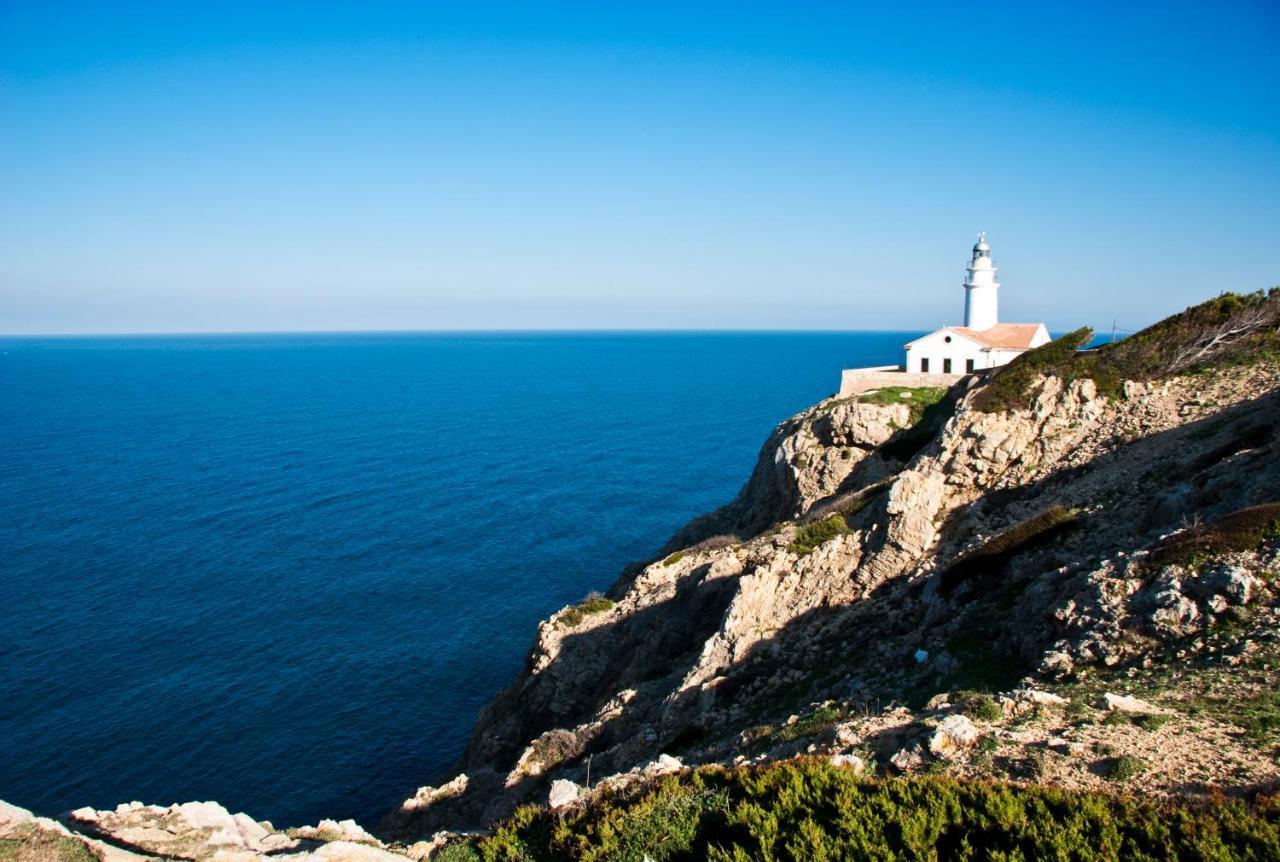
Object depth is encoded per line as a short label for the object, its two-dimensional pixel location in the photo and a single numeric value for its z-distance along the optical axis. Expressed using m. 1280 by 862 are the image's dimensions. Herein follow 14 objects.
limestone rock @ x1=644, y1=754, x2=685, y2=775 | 16.20
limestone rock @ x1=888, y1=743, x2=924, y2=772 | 13.94
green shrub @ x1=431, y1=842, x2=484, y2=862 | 14.77
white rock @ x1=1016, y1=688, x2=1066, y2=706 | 15.19
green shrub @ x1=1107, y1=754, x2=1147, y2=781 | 12.48
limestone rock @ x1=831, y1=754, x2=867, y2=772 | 14.20
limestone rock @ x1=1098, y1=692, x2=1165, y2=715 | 14.12
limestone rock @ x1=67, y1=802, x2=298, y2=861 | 13.99
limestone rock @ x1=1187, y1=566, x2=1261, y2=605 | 16.27
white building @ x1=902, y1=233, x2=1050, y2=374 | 53.16
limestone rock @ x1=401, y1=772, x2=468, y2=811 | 28.92
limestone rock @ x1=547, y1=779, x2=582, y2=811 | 16.09
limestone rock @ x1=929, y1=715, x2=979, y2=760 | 13.97
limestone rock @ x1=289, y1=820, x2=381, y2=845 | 16.01
